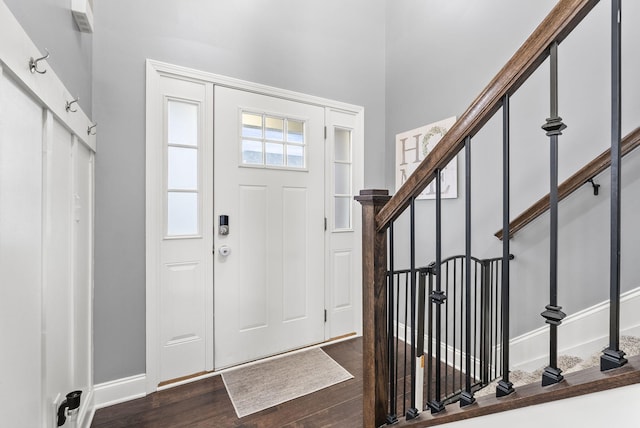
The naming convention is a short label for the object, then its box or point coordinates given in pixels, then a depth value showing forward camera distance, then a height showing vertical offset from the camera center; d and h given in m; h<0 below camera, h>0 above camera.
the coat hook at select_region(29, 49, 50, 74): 0.98 +0.47
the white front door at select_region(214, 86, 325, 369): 2.38 -0.10
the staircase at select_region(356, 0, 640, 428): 0.62 -0.21
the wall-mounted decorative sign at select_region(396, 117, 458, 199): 2.46 +0.54
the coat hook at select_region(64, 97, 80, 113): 1.35 +0.47
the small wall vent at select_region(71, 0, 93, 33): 1.53 +1.01
